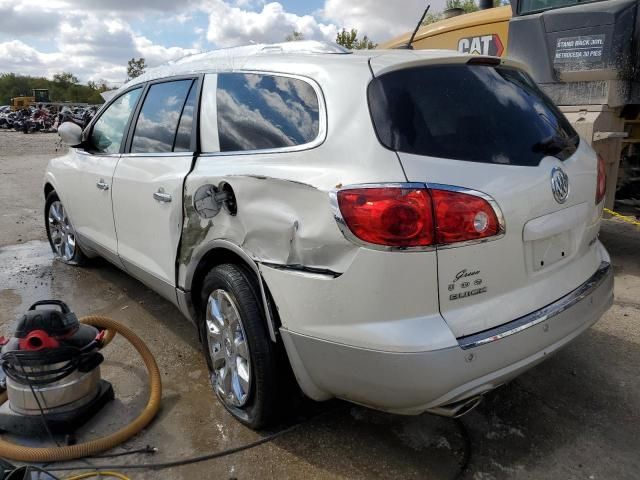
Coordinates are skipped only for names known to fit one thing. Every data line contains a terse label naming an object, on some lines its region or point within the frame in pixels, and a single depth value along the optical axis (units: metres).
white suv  2.03
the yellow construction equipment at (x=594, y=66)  4.66
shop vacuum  2.59
